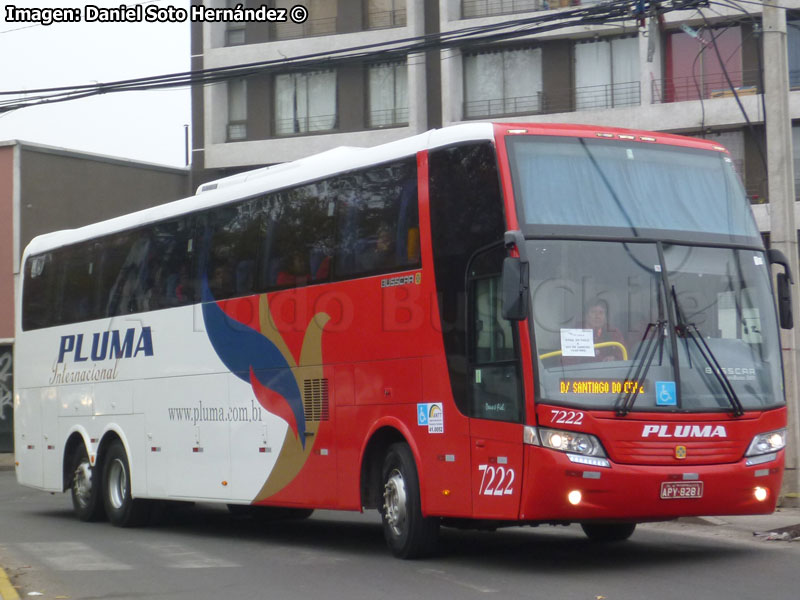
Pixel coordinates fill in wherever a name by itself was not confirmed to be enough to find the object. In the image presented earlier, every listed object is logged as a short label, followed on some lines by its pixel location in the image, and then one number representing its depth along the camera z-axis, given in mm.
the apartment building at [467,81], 34188
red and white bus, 10125
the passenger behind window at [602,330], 10219
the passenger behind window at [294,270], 13359
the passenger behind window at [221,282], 14789
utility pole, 15344
